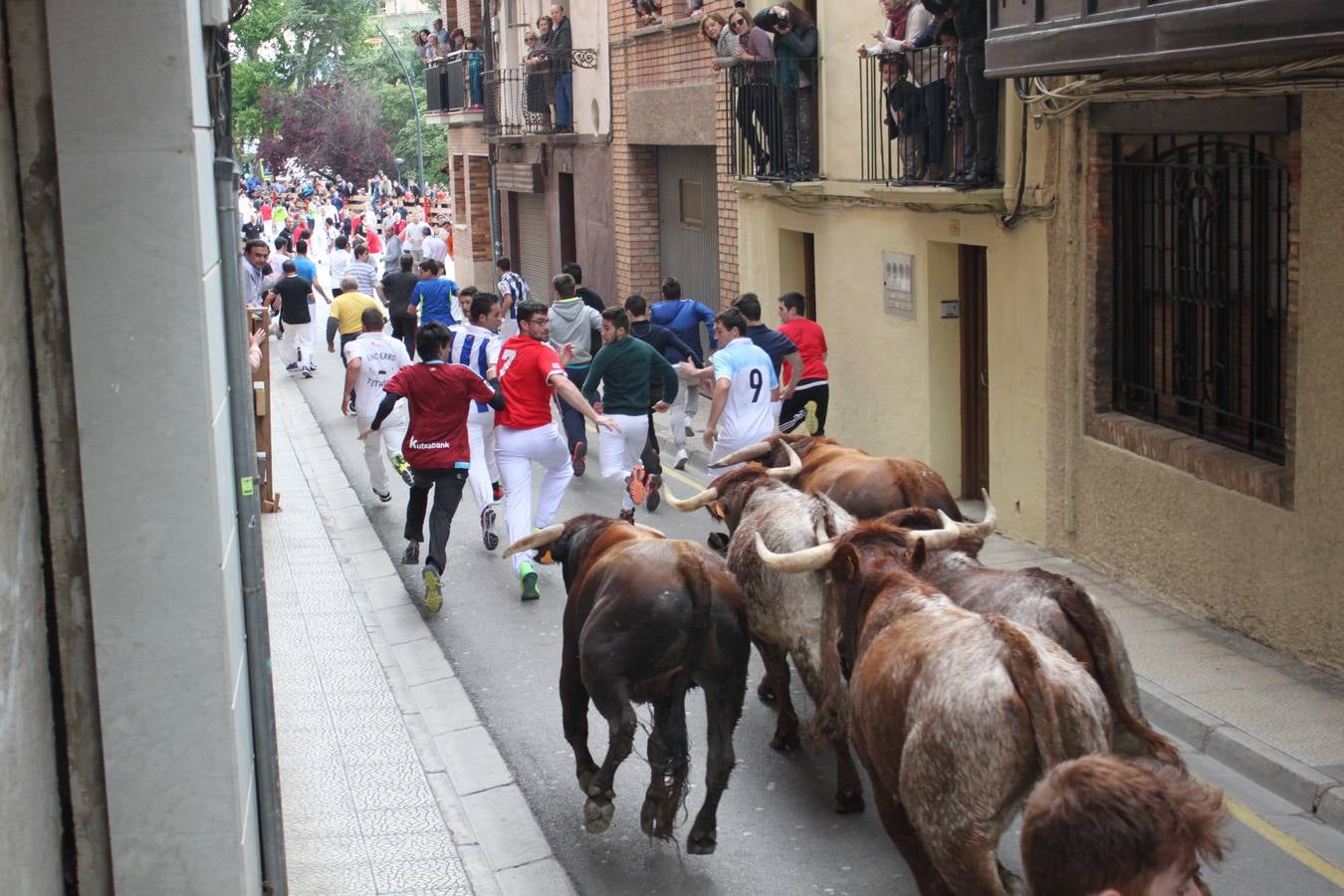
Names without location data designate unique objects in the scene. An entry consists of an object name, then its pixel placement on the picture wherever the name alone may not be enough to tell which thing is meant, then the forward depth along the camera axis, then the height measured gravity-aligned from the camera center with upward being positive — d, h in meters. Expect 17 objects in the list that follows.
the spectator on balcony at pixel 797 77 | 17.25 +1.48
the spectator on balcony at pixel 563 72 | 28.23 +2.61
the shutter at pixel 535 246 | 32.46 -0.39
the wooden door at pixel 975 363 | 14.97 -1.38
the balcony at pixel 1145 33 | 8.16 +0.97
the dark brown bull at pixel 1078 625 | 5.95 -1.56
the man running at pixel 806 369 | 15.25 -1.40
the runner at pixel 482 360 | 13.55 -1.11
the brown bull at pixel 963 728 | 5.30 -1.69
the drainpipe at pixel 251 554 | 5.83 -1.12
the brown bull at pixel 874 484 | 9.10 -1.50
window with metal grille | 10.41 -0.55
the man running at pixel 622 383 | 13.88 -1.34
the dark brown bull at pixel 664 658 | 7.04 -1.86
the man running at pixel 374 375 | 15.12 -1.30
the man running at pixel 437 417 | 11.78 -1.33
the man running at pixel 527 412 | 12.09 -1.36
